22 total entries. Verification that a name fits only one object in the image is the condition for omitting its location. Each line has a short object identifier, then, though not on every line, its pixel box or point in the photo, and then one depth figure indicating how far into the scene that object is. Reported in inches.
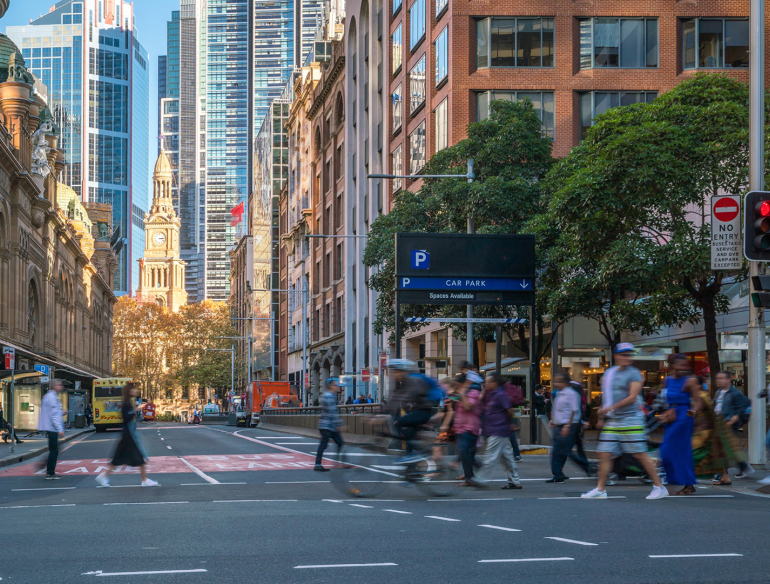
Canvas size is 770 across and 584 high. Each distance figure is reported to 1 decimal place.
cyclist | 537.3
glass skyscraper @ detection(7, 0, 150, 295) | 7618.1
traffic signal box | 617.6
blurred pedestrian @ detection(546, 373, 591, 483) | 612.7
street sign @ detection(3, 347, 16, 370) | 1083.9
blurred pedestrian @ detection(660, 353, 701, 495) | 548.1
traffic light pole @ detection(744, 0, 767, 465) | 700.7
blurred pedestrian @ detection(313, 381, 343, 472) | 757.3
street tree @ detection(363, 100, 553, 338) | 1250.6
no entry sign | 725.9
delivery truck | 2851.9
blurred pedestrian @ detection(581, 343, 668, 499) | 510.6
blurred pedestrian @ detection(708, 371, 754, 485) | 649.0
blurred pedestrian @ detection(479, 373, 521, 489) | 604.1
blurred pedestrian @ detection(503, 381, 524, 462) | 750.0
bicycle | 548.4
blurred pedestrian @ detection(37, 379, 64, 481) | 765.9
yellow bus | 2471.7
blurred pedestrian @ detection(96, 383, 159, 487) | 653.9
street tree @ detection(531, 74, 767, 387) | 948.6
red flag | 5595.5
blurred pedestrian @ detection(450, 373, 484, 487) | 584.7
